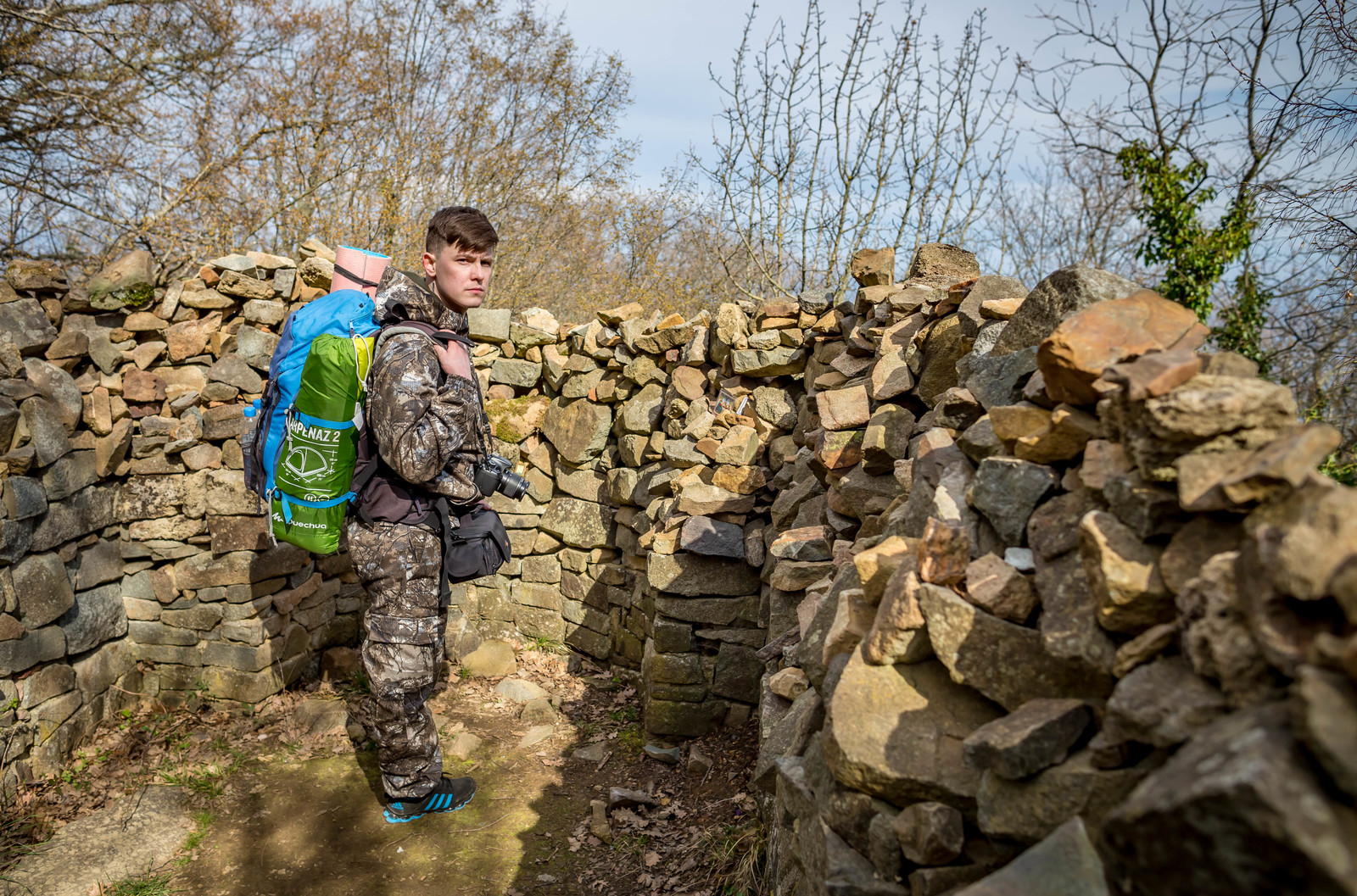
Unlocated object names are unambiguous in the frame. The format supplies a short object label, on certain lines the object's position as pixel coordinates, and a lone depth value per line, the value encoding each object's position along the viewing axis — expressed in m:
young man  3.08
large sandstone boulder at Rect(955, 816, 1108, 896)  1.25
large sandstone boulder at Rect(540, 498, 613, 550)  5.50
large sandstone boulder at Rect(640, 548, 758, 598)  4.31
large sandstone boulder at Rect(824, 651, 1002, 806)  1.68
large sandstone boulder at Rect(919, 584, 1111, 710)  1.60
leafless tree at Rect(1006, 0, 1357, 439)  4.39
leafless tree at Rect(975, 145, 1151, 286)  12.80
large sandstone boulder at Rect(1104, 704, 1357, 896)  0.95
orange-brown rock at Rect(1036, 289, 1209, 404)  1.88
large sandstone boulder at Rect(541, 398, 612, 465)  5.54
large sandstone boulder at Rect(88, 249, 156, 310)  4.65
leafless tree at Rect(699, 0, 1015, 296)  7.97
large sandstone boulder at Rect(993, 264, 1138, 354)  2.40
